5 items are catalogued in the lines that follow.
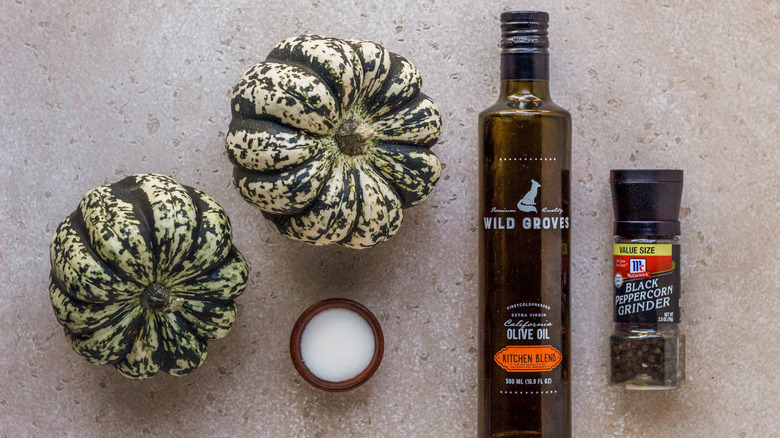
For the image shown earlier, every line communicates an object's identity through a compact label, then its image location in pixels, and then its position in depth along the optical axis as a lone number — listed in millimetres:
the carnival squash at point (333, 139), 1043
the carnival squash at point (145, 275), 1050
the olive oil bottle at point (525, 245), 1139
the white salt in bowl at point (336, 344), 1202
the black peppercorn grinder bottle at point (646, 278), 1167
